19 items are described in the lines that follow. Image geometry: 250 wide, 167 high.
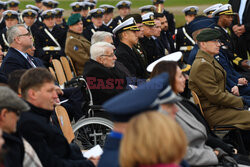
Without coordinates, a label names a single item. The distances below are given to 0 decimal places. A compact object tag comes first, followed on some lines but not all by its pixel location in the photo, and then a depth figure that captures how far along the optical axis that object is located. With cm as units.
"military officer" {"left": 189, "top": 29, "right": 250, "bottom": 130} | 950
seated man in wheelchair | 1002
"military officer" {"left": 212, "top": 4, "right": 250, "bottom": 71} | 1377
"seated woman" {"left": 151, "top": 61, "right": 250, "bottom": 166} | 673
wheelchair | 972
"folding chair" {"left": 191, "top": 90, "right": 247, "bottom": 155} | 965
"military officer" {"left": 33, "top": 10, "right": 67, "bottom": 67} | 1831
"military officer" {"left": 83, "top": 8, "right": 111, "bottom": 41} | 2068
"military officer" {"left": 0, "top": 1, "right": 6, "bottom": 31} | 2183
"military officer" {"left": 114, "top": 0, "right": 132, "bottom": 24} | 2533
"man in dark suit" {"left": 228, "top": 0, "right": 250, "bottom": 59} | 1584
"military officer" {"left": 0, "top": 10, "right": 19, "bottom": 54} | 1958
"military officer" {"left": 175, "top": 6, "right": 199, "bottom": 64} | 1859
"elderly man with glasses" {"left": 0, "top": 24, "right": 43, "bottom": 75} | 1017
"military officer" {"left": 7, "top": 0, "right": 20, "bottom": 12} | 2563
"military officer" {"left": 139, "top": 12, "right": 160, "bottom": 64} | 1551
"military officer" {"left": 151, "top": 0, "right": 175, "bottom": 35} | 2476
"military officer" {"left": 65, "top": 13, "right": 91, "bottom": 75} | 1503
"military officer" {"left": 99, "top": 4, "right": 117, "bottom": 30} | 2295
